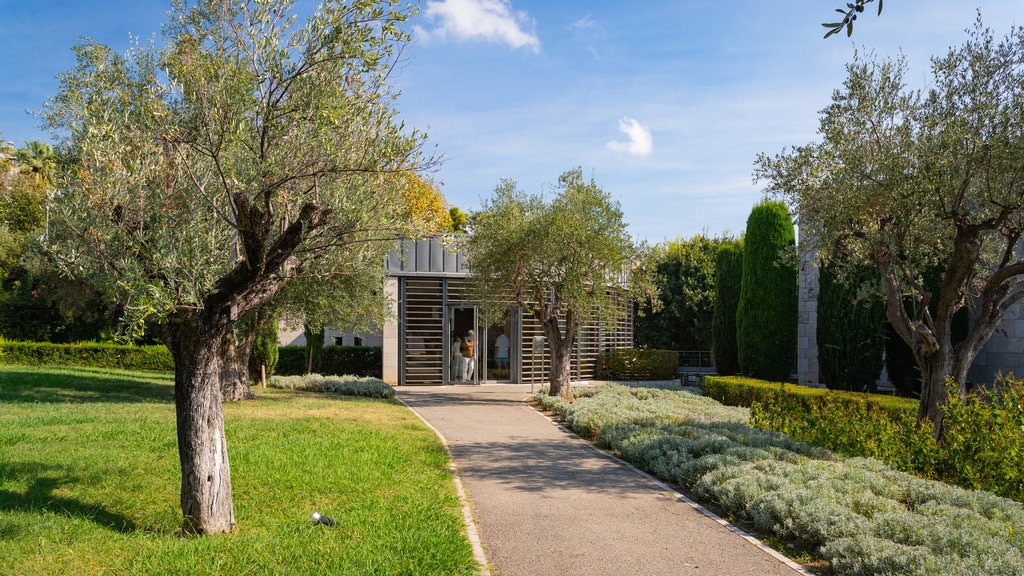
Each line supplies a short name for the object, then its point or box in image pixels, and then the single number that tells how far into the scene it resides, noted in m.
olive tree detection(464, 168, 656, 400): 17.00
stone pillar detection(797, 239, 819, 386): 20.72
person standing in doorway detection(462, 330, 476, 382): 23.09
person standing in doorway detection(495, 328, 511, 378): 23.80
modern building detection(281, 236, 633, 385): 22.36
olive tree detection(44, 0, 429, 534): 5.77
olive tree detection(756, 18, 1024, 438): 9.80
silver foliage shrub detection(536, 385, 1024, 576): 5.43
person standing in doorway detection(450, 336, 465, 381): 23.17
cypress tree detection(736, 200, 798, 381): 20.77
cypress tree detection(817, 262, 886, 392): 17.12
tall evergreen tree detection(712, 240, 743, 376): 25.83
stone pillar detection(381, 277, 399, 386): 22.19
